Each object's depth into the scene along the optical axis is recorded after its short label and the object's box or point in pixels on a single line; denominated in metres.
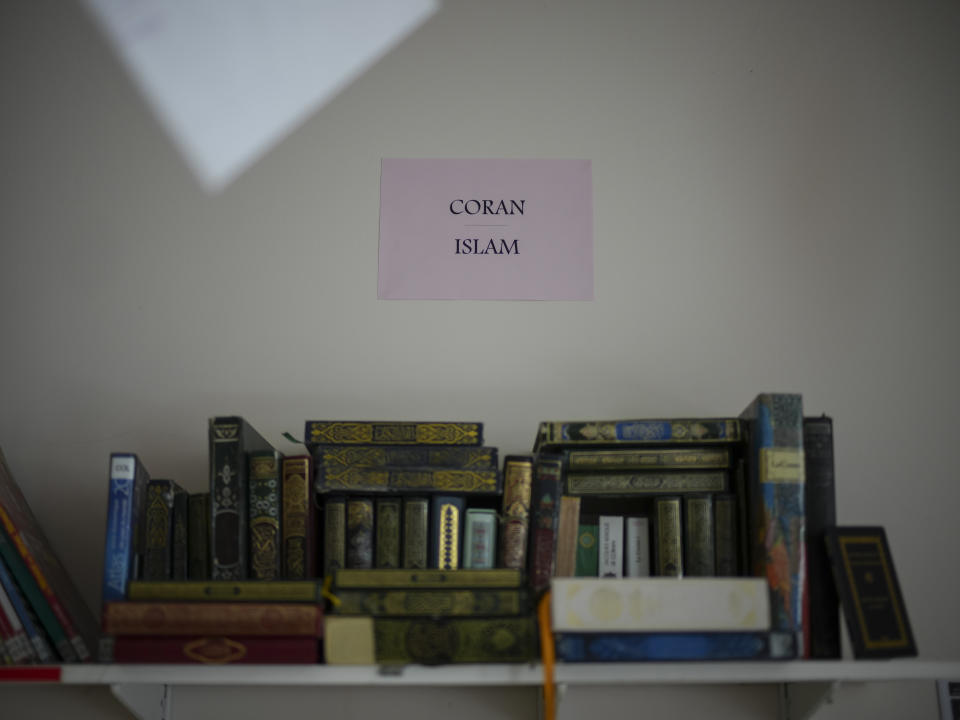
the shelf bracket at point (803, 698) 1.26
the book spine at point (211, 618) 1.09
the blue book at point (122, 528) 1.15
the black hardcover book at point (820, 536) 1.15
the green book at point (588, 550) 1.26
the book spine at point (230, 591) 1.10
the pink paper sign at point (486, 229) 1.52
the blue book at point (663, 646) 1.08
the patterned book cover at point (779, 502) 1.13
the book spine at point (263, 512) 1.18
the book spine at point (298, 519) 1.20
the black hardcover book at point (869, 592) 1.11
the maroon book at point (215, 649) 1.09
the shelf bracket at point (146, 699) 1.25
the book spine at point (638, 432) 1.23
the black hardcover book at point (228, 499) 1.17
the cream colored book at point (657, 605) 1.08
